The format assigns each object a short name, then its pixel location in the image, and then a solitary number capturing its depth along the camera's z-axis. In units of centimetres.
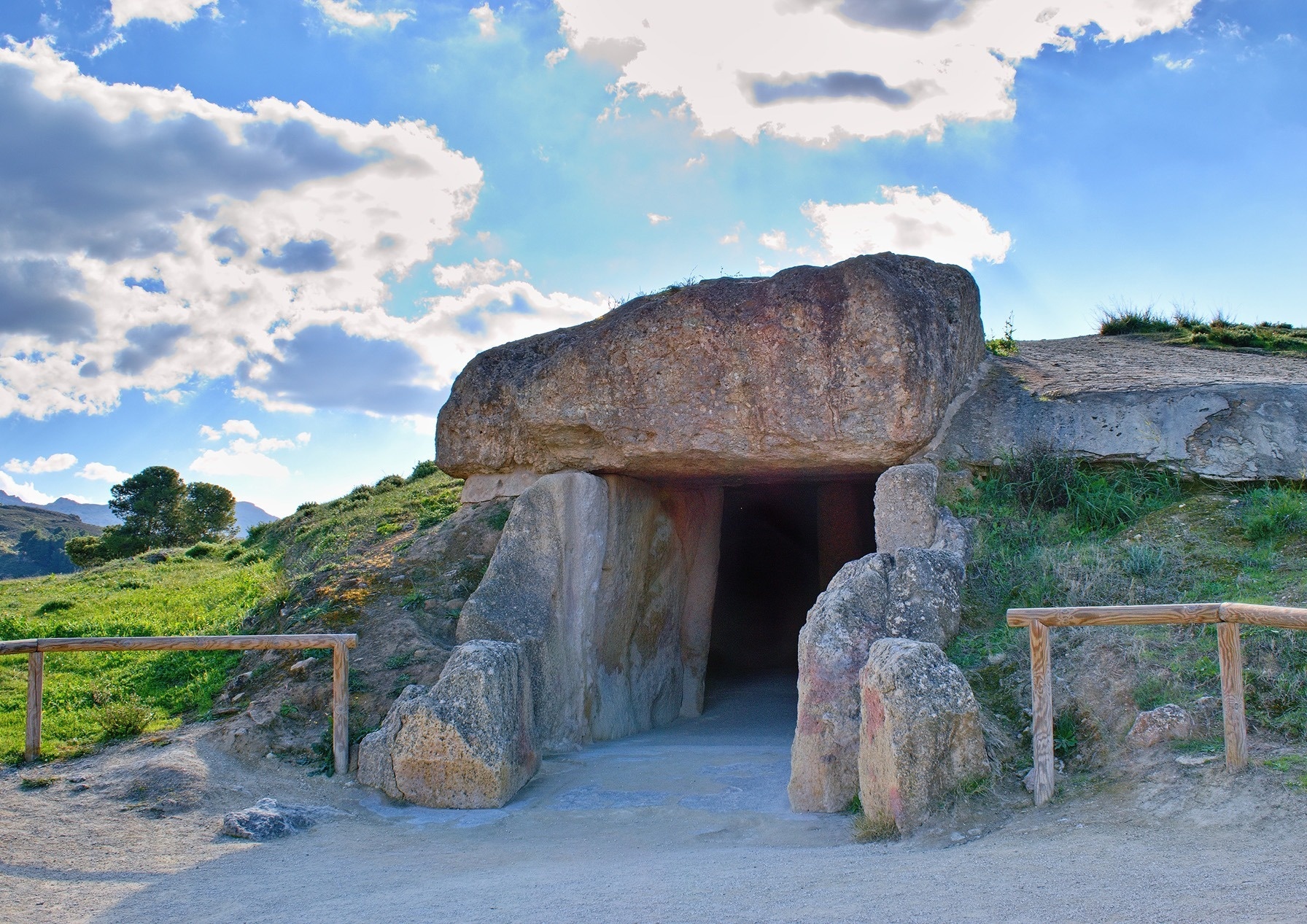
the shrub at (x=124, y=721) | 748
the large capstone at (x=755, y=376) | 805
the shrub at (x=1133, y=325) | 1295
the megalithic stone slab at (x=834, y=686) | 594
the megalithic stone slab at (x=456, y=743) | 657
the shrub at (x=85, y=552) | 2722
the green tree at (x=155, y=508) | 2909
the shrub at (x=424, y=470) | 1889
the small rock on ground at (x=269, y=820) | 594
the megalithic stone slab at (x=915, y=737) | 528
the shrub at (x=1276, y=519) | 724
